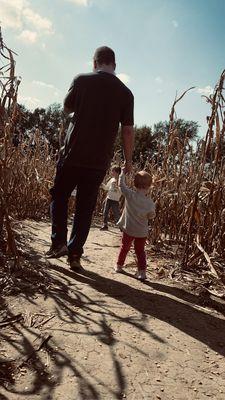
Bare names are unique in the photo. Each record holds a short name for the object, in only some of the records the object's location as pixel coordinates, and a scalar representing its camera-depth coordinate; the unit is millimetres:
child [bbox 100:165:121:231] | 7102
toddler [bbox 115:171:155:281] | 3475
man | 3189
